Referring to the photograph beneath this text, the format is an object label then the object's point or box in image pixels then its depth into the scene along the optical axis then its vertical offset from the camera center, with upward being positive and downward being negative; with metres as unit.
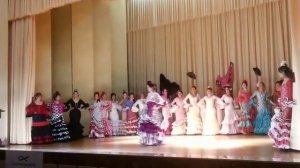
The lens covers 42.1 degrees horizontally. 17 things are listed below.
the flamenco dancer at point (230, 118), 9.62 -0.48
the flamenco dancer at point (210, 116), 9.81 -0.43
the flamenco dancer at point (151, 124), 7.45 -0.46
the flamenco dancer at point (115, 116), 10.60 -0.41
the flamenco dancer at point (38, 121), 8.69 -0.42
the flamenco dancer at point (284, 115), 5.95 -0.27
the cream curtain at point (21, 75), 8.70 +0.62
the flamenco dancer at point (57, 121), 9.17 -0.46
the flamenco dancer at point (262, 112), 9.07 -0.33
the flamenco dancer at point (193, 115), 10.11 -0.41
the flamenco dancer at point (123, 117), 10.73 -0.46
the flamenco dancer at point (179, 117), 10.22 -0.46
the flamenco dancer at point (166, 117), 9.97 -0.46
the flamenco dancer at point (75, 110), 10.00 -0.22
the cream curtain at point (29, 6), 8.12 +2.06
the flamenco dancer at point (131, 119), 10.74 -0.51
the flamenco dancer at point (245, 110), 9.40 -0.28
